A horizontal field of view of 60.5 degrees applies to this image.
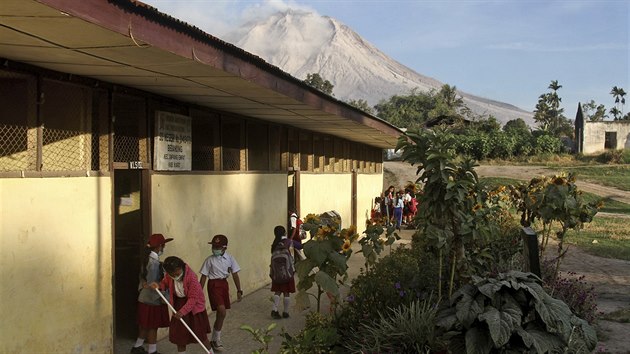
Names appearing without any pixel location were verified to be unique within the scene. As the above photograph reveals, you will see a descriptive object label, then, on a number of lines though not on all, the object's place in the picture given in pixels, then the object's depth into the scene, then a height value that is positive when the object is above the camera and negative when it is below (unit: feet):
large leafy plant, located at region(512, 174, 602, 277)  27.73 -2.22
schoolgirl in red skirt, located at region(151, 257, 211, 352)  19.74 -5.25
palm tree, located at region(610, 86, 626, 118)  400.67 +51.67
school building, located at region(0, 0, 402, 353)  13.67 +0.44
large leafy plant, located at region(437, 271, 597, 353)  13.88 -4.14
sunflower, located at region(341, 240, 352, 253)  20.83 -3.28
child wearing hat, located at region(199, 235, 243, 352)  22.93 -5.08
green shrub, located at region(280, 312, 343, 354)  17.02 -5.86
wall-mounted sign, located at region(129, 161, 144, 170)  22.82 -0.21
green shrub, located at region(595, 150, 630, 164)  173.27 +1.93
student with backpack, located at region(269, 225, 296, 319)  27.76 -5.64
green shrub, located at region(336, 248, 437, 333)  21.34 -5.58
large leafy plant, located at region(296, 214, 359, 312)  19.98 -3.59
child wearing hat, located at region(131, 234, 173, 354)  21.34 -5.62
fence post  20.59 -3.47
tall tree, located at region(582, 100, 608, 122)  408.38 +41.15
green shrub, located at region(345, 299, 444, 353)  18.03 -5.99
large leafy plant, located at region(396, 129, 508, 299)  20.31 -1.15
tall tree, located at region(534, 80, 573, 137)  327.26 +32.53
